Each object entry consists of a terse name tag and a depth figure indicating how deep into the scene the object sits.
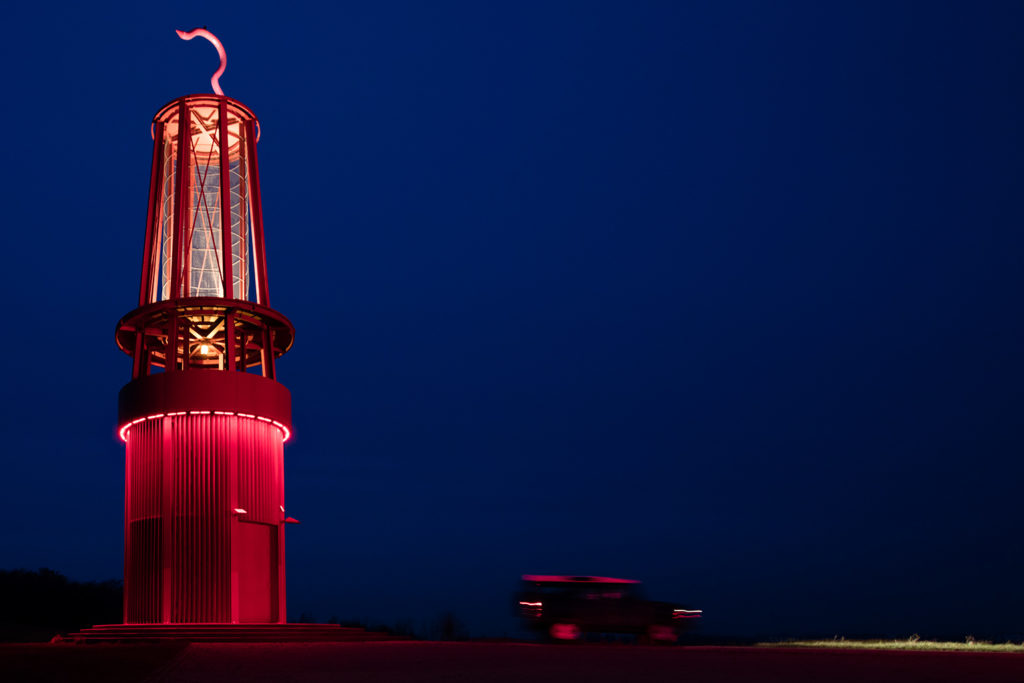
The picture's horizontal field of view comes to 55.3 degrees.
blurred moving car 21.09
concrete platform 22.52
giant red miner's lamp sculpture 27.02
